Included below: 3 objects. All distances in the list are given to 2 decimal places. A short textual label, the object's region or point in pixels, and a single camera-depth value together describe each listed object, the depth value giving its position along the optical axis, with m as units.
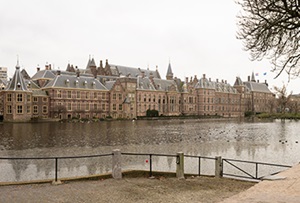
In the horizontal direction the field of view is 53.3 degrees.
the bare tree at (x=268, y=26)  14.10
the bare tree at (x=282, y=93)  85.88
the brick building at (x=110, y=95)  61.81
